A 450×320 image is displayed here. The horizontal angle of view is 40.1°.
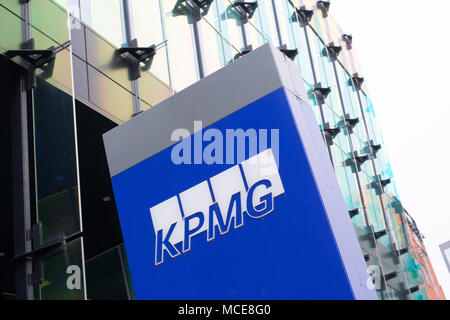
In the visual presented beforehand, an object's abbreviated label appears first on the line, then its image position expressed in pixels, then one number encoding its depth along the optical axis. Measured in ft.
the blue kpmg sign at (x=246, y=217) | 17.34
